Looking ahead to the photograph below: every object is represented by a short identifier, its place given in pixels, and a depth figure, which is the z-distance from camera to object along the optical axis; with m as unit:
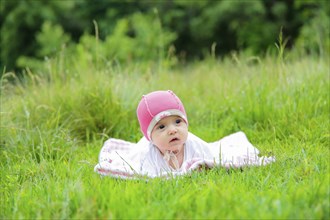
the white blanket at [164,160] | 3.34
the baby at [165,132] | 3.59
